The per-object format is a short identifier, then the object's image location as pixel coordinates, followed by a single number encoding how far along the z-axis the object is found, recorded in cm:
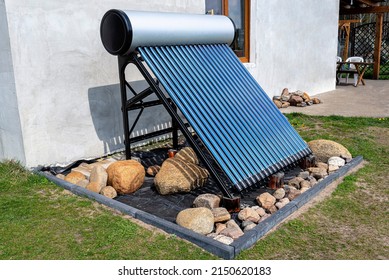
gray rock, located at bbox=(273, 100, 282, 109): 937
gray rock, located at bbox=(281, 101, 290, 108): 938
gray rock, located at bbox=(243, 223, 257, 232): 349
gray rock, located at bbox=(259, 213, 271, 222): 365
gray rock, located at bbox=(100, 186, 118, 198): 427
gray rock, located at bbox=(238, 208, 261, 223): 366
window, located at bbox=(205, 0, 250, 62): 824
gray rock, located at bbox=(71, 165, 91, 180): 495
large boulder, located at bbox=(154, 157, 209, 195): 431
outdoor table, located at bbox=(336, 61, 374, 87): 1276
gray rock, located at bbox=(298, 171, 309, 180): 465
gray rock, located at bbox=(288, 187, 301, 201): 415
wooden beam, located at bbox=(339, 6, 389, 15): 1409
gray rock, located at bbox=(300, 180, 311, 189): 438
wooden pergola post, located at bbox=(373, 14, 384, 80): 1437
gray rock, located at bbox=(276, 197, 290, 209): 391
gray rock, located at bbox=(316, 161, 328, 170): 494
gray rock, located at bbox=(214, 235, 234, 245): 326
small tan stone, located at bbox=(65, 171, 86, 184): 470
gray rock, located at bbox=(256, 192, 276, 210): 395
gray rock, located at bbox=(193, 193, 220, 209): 383
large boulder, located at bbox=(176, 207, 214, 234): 347
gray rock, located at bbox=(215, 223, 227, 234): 351
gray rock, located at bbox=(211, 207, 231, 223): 363
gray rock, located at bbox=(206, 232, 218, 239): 339
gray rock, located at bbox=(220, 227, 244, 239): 336
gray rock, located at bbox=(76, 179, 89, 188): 455
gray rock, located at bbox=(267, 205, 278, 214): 388
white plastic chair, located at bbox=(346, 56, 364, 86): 1480
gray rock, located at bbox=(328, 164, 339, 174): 490
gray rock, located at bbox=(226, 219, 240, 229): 352
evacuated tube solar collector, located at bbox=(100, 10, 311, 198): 398
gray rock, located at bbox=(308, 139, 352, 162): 525
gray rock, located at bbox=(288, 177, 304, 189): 445
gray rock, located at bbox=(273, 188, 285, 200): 415
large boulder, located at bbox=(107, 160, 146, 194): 435
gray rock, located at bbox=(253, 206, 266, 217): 379
